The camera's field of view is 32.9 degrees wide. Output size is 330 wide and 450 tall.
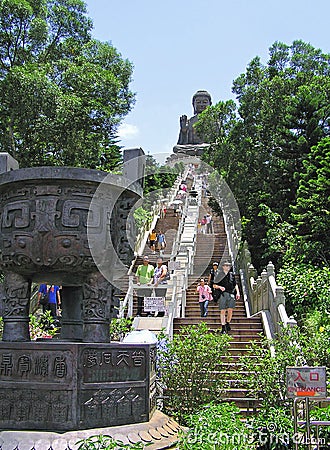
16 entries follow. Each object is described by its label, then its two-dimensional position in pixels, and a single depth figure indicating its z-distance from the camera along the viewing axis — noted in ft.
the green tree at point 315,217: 52.01
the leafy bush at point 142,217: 73.41
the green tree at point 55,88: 53.52
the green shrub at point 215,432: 14.21
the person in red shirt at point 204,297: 42.65
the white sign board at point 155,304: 40.45
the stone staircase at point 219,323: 26.73
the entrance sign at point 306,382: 15.62
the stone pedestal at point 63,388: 15.96
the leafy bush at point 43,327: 33.24
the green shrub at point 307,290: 45.65
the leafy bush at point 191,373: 24.82
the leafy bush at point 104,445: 12.54
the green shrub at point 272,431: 16.61
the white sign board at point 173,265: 52.50
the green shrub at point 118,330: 33.42
